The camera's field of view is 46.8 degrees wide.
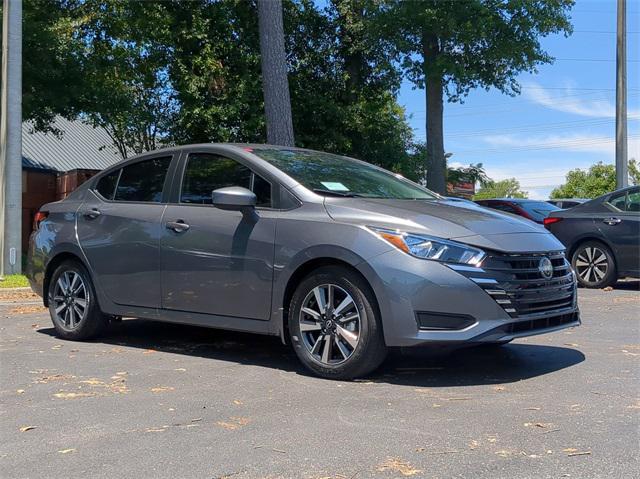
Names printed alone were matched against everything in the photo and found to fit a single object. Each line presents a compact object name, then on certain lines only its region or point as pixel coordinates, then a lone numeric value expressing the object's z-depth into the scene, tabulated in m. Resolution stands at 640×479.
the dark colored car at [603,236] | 10.58
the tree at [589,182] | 77.06
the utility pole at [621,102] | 20.86
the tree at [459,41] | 23.42
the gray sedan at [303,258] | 4.68
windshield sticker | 5.48
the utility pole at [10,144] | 12.16
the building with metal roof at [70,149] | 37.22
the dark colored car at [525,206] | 16.22
